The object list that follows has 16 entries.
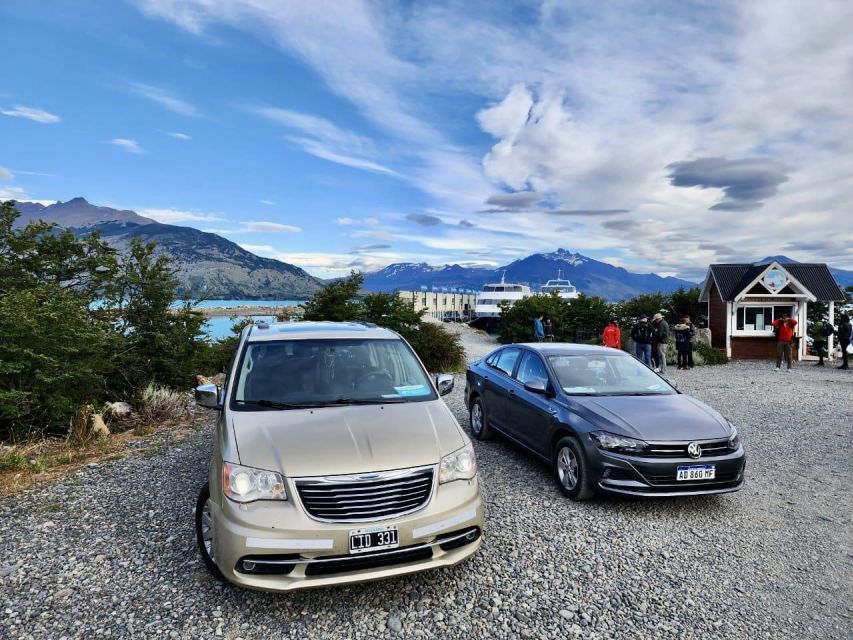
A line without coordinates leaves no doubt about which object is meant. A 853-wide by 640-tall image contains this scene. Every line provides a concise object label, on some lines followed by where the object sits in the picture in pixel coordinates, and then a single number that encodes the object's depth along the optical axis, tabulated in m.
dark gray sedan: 4.73
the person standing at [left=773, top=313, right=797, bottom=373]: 16.27
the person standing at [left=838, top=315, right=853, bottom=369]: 17.80
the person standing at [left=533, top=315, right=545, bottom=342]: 21.66
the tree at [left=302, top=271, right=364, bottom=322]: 15.21
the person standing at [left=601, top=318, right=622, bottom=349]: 15.99
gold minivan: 3.00
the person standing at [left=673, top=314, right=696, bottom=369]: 17.28
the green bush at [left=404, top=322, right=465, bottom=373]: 16.44
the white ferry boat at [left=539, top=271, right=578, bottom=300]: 78.64
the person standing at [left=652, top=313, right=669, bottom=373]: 16.05
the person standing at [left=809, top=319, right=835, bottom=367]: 20.87
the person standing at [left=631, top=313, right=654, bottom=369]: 15.79
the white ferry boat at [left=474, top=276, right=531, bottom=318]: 75.94
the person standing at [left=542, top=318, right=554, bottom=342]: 25.43
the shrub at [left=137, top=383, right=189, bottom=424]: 8.38
